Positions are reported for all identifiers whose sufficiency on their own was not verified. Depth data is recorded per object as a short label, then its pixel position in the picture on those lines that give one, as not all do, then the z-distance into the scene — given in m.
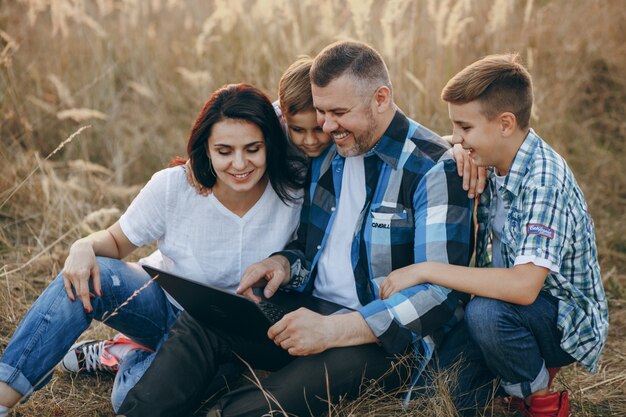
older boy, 2.48
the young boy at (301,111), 2.84
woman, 2.76
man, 2.57
